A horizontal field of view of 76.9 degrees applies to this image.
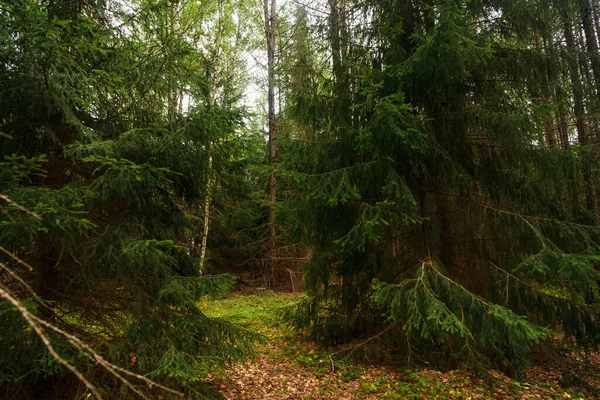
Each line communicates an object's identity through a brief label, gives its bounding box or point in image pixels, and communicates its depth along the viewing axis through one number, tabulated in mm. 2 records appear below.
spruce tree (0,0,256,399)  3918
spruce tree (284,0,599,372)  5555
